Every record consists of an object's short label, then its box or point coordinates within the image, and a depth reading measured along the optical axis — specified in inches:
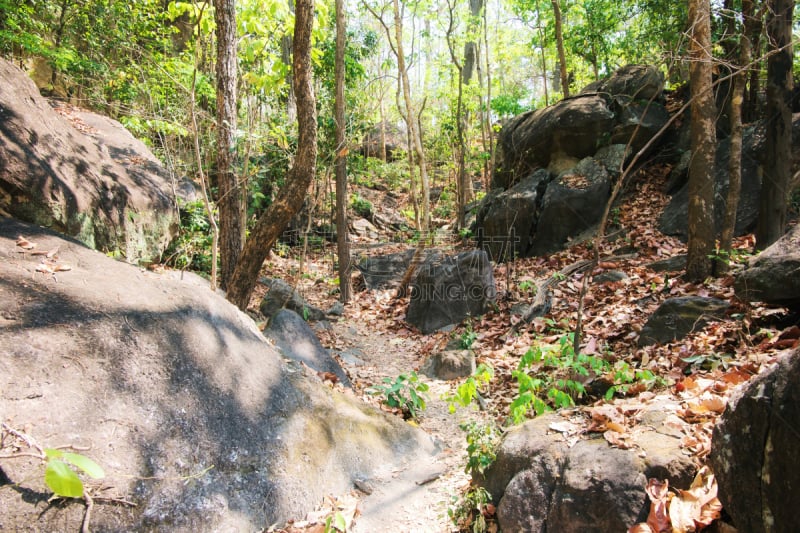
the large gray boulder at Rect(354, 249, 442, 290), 451.2
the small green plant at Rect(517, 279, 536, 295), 321.7
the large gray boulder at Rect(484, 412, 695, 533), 90.1
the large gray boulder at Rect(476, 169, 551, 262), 424.8
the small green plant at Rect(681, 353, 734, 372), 141.9
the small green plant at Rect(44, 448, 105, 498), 50.9
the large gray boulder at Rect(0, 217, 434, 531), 101.0
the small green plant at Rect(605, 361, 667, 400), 135.4
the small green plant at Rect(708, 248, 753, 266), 228.7
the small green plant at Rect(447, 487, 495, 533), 112.9
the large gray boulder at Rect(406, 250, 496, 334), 333.4
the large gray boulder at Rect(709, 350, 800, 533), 63.8
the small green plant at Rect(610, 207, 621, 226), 388.8
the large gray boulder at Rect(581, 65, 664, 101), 417.4
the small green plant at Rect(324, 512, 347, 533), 119.4
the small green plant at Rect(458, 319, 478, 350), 280.0
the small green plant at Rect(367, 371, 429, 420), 184.7
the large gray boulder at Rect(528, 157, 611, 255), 399.5
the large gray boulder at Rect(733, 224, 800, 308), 142.4
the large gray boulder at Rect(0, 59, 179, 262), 171.5
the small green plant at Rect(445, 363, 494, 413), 128.9
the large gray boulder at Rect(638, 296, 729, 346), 181.2
